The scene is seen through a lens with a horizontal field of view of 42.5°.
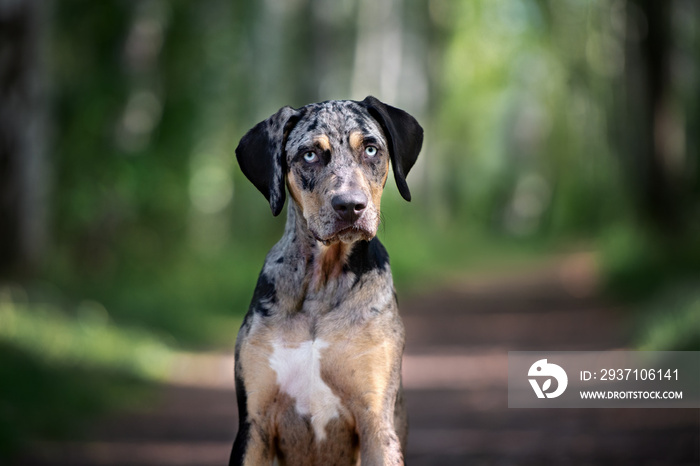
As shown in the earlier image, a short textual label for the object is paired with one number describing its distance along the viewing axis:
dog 3.79
